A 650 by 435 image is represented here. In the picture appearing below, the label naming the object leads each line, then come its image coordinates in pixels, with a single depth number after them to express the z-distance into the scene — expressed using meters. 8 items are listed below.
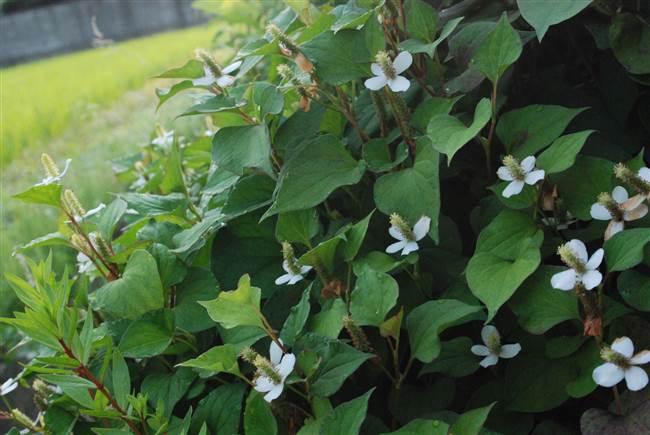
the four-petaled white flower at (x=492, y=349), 0.93
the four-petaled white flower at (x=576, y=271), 0.80
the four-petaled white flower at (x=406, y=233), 0.92
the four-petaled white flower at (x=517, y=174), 0.90
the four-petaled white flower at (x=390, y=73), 0.99
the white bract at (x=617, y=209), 0.88
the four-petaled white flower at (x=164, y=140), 1.82
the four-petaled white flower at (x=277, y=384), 0.84
